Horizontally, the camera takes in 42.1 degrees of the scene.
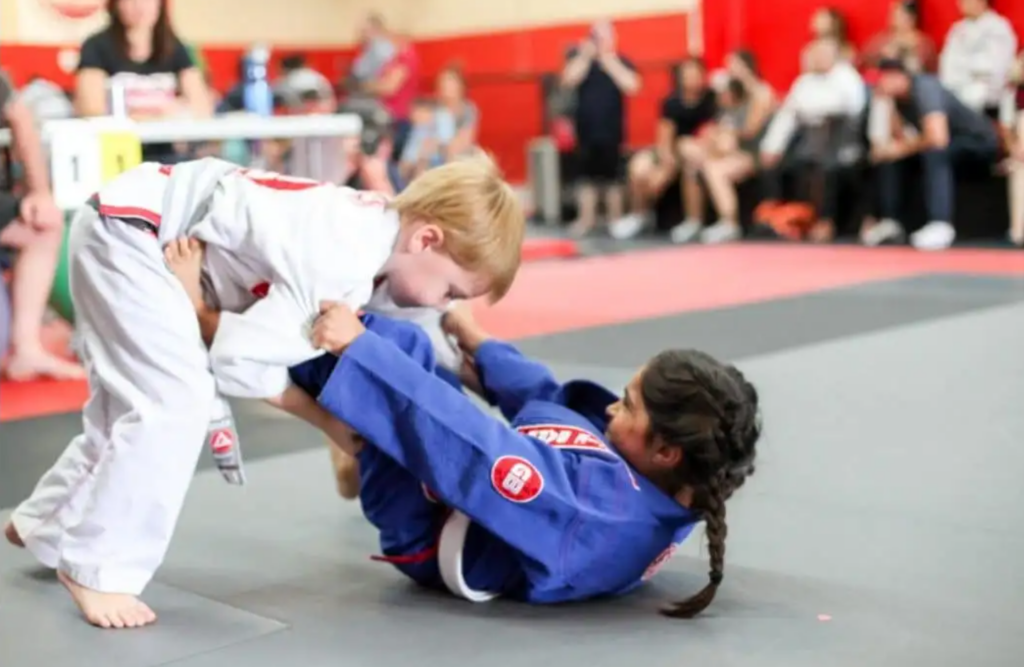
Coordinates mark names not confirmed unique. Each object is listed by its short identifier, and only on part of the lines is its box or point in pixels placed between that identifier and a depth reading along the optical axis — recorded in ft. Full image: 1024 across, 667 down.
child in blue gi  6.70
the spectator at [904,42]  31.99
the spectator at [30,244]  13.92
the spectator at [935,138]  29.04
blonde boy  6.91
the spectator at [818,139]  31.86
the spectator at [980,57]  30.45
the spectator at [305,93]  24.07
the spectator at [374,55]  42.11
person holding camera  36.99
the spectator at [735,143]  34.19
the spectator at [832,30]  33.73
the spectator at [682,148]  35.53
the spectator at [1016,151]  27.94
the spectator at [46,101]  20.95
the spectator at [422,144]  35.88
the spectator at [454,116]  37.47
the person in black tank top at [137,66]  16.47
